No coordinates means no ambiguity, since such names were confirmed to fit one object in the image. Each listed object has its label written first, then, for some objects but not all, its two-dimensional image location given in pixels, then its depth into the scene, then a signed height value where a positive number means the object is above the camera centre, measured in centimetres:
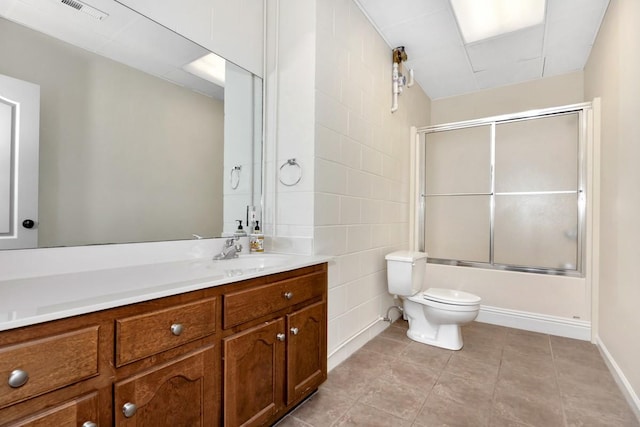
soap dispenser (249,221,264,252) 187 -18
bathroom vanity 71 -42
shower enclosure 281 +24
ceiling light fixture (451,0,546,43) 219 +150
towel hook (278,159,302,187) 188 +22
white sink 152 -26
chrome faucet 164 -20
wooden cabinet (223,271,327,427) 117 -60
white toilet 229 -69
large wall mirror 110 +37
